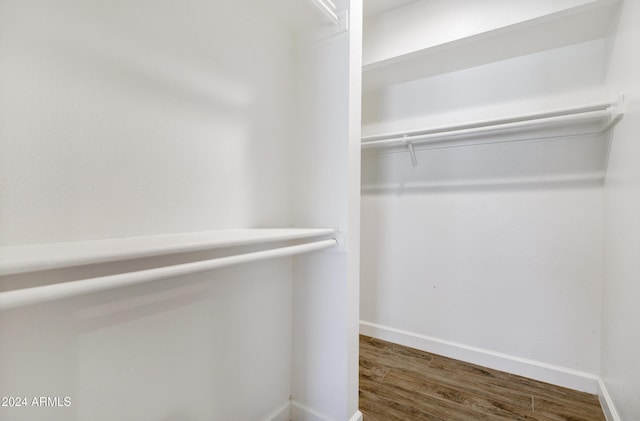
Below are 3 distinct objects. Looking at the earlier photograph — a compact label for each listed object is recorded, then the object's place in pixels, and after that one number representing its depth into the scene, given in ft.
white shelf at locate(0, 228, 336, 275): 1.56
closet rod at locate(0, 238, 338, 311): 1.52
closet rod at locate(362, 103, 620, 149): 4.57
